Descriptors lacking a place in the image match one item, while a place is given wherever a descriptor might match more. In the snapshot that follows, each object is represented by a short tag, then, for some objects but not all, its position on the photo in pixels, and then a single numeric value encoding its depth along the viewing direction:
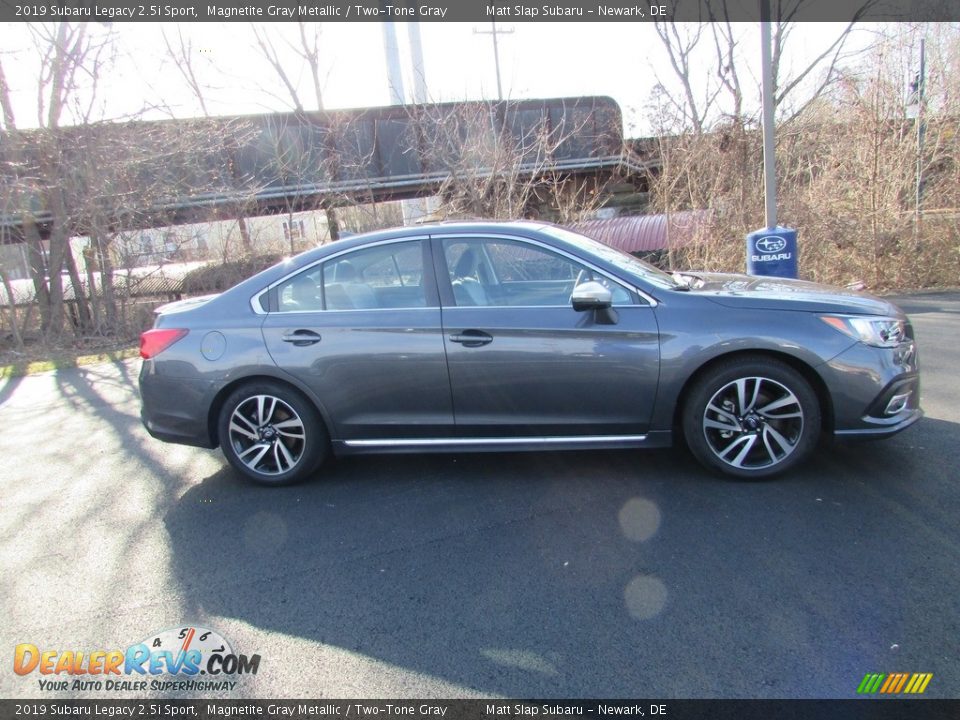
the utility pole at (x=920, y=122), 11.13
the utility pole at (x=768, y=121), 8.39
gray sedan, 3.62
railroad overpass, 11.69
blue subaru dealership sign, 8.00
